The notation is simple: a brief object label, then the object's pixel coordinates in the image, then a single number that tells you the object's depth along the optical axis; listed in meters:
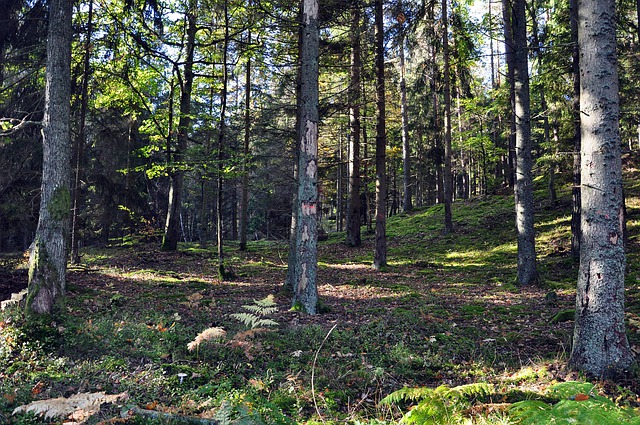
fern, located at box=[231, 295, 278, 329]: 6.37
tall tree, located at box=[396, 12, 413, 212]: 27.66
